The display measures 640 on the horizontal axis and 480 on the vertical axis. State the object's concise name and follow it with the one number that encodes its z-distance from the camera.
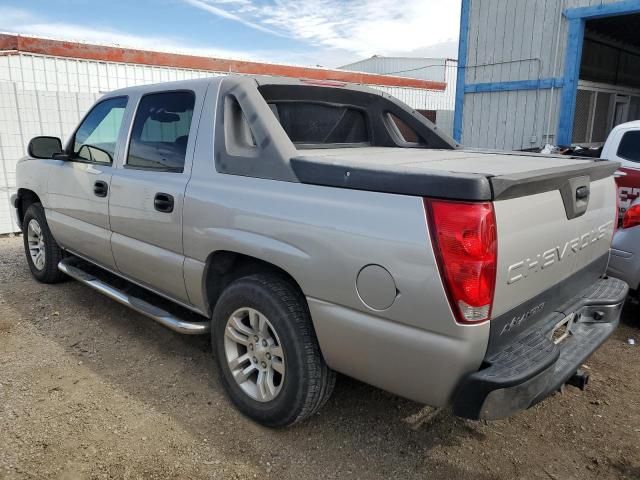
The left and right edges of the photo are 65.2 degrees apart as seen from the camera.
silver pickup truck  1.96
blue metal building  8.97
